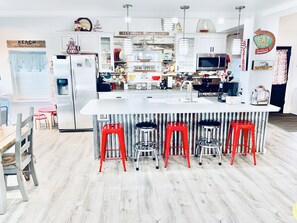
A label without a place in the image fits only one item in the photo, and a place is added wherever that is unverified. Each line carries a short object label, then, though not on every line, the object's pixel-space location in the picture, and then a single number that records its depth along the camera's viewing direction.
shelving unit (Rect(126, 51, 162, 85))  6.05
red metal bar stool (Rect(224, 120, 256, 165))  3.63
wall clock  5.64
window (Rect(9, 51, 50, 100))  5.83
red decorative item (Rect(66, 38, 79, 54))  5.55
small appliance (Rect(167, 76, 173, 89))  6.15
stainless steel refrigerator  5.23
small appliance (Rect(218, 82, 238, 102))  4.75
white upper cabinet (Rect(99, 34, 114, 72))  5.77
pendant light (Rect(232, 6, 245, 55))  3.90
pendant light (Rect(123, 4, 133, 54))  3.79
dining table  2.46
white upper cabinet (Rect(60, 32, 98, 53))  5.60
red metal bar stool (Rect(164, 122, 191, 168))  3.51
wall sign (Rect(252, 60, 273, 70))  4.62
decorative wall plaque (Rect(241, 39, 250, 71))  4.70
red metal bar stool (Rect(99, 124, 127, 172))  3.41
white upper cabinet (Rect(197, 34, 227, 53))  6.03
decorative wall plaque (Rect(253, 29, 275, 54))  4.52
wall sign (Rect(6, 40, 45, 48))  5.68
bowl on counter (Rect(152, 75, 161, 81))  6.27
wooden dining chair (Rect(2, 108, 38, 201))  2.52
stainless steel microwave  6.07
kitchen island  3.63
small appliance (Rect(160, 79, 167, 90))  6.18
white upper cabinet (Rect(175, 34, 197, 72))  6.03
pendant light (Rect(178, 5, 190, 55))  3.73
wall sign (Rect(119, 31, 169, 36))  5.89
